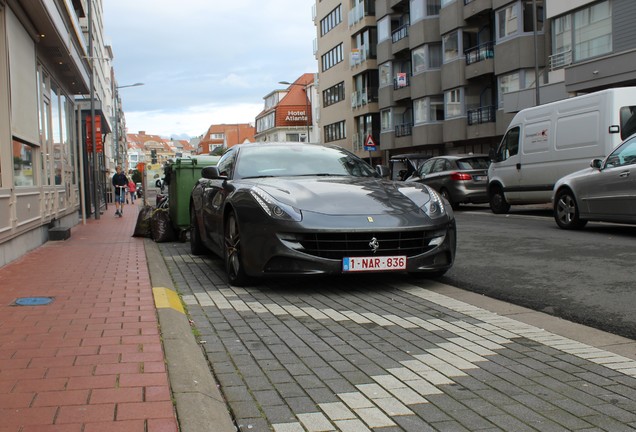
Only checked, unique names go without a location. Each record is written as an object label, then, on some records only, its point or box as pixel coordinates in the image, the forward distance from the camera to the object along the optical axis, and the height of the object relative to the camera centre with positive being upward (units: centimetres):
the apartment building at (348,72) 4881 +889
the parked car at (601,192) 977 -33
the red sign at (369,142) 3133 +184
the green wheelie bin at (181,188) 1162 -4
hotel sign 9394 +977
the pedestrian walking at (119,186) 2376 +9
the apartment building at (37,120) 942 +134
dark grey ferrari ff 598 -42
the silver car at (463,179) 1873 -5
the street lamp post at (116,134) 7828 +699
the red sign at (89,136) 2206 +183
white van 1215 +67
